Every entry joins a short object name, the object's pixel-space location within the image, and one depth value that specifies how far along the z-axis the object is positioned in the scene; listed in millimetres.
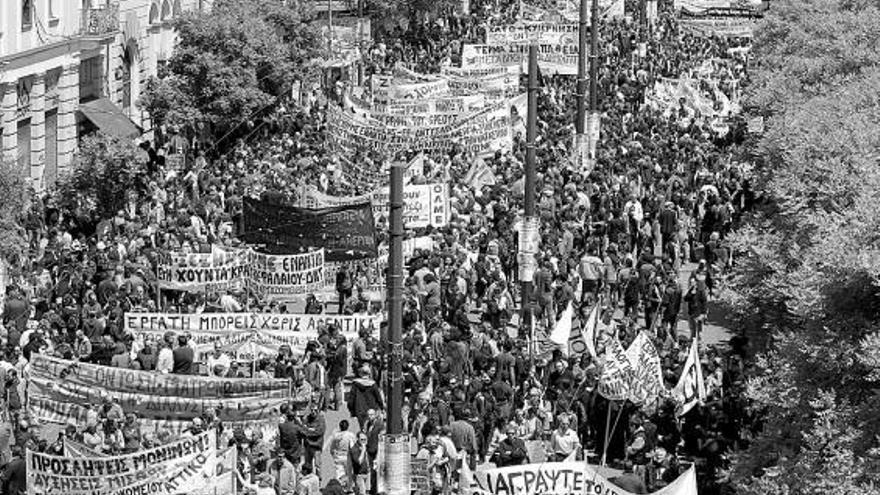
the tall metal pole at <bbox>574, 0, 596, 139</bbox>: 50719
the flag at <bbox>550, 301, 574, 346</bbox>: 32781
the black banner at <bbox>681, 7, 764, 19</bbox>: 78725
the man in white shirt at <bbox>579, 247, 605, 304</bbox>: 37906
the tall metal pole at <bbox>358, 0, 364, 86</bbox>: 65625
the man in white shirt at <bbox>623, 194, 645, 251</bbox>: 41562
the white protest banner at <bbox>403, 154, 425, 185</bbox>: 44000
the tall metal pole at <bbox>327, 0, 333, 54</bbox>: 62569
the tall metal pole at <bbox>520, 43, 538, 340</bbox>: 36062
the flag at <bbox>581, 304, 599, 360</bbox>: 31656
